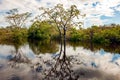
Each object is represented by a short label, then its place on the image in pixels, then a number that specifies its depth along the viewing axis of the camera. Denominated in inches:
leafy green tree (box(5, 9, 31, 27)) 966.1
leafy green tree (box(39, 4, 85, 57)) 632.0
